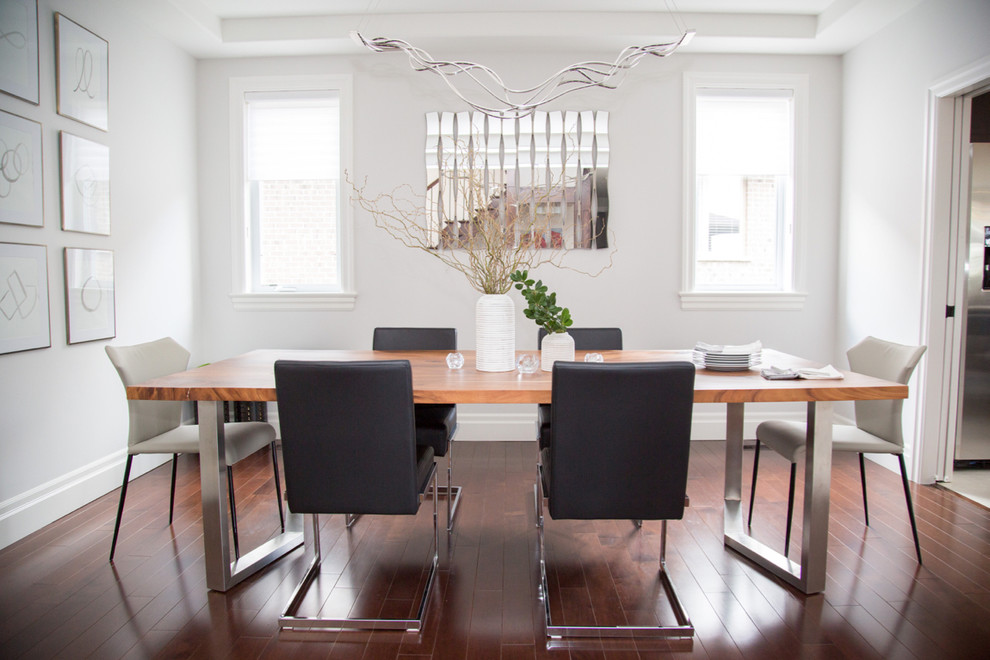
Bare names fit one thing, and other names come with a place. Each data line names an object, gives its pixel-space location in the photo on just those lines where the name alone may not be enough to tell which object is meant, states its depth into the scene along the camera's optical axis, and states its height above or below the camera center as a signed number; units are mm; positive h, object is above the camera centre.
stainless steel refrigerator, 3248 -175
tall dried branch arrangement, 3946 +555
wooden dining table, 1875 -337
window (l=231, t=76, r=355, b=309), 4086 +730
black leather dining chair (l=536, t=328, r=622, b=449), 2988 -221
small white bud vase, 2244 -198
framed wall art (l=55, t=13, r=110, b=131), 2807 +1124
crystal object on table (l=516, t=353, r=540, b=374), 2205 -269
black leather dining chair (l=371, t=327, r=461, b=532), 2668 -572
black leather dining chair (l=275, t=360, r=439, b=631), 1719 -446
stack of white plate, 2188 -229
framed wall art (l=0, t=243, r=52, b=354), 2502 -27
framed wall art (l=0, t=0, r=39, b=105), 2480 +1084
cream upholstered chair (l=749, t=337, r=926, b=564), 2297 -556
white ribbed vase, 2254 -135
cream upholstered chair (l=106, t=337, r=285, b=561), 2309 -572
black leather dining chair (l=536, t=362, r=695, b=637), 1690 -448
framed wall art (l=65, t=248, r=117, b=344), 2895 -13
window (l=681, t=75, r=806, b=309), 4051 +774
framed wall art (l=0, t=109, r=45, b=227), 2498 +541
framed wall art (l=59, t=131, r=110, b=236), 2865 +566
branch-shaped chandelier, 2275 +986
